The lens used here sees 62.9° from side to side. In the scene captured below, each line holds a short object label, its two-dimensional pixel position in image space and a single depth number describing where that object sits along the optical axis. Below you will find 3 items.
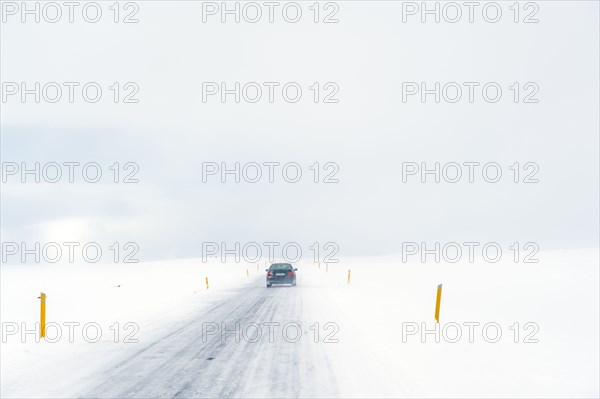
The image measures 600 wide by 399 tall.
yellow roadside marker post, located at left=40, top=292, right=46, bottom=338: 10.70
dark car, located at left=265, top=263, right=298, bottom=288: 29.72
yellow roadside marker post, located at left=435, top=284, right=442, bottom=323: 12.90
